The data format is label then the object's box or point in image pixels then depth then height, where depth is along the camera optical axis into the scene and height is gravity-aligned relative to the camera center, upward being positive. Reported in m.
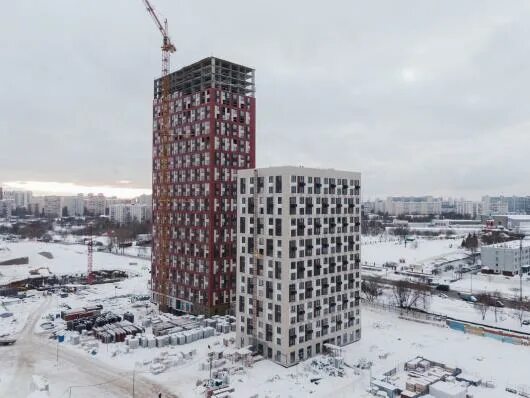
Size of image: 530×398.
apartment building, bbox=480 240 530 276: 133.50 -15.97
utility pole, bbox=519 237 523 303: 121.94 -17.65
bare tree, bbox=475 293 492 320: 87.44 -21.31
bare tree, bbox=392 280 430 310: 94.69 -20.18
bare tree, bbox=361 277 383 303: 102.69 -20.47
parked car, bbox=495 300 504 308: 96.00 -21.79
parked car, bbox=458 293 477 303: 103.19 -22.50
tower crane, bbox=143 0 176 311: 95.81 +3.89
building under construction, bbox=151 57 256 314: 86.06 +6.81
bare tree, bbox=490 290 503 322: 89.19 -21.70
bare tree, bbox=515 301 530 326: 85.26 -21.70
